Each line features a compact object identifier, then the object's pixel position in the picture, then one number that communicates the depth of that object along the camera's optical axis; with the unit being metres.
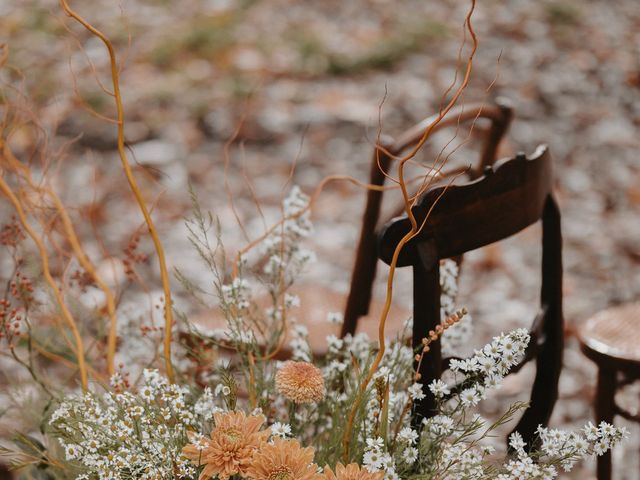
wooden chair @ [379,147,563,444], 5.48
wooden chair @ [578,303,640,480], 6.19
